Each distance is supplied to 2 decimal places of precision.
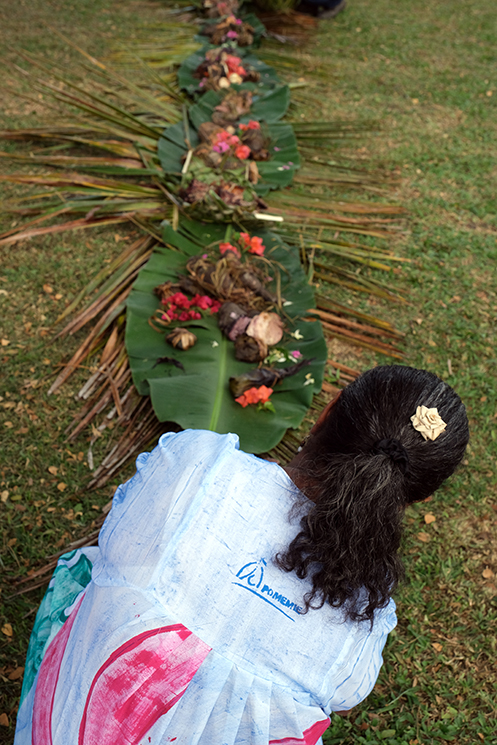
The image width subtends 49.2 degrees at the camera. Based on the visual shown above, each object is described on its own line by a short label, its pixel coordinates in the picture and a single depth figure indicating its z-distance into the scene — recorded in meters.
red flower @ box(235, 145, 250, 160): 4.17
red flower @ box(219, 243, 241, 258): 3.29
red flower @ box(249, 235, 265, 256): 3.37
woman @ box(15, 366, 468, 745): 1.17
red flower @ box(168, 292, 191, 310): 3.05
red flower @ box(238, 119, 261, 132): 4.47
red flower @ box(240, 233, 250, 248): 3.42
